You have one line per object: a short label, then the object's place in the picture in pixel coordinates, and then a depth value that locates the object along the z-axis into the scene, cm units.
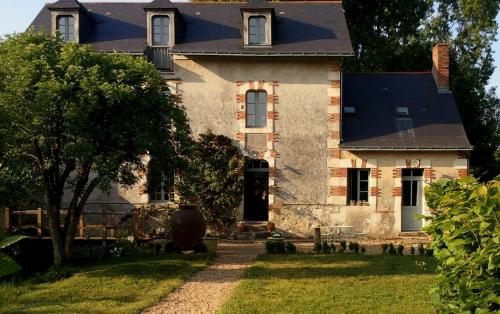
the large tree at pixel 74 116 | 928
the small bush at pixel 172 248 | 1251
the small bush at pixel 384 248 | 1273
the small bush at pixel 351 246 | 1288
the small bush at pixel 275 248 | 1258
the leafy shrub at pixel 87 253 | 1201
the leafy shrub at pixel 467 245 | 355
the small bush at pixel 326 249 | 1272
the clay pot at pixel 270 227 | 1615
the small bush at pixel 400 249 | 1241
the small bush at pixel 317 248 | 1282
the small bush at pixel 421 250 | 1245
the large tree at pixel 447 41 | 2202
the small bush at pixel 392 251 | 1251
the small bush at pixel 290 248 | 1257
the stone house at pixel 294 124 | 1628
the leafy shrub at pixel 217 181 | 1605
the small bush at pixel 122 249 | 1209
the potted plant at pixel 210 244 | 1284
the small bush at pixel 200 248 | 1264
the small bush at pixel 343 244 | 1288
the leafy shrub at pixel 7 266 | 175
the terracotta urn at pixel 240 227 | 1616
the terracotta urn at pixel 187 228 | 1215
